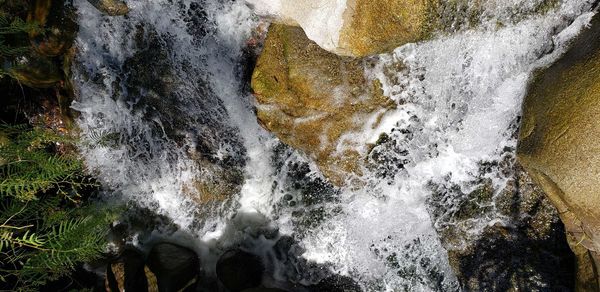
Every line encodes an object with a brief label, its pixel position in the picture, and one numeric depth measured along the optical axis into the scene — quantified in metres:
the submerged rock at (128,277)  4.17
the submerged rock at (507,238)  3.71
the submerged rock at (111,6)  3.67
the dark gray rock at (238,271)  4.40
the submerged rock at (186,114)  3.88
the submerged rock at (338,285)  4.40
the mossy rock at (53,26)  3.57
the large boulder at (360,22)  2.71
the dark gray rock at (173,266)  4.17
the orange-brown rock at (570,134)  2.74
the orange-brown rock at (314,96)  3.39
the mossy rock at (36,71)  3.73
